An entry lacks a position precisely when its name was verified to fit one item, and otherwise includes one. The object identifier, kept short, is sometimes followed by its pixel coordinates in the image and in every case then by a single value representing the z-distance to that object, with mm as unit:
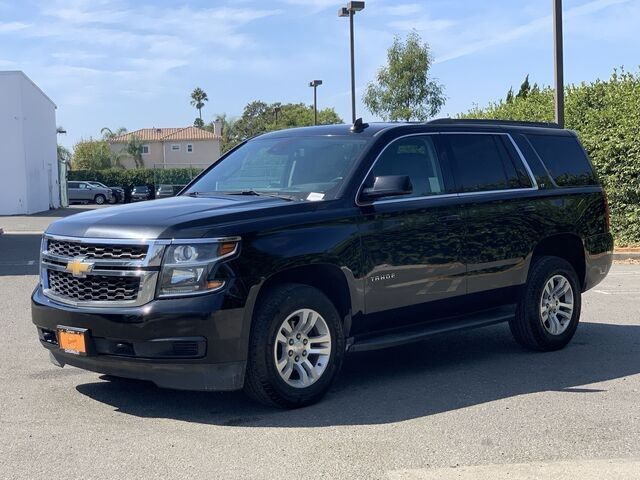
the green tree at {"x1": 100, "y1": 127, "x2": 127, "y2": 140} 95856
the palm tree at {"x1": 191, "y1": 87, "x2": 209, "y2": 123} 126188
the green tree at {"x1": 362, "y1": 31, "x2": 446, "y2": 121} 32625
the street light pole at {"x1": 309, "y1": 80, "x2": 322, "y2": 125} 42812
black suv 5219
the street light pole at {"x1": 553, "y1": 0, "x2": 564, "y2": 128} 16766
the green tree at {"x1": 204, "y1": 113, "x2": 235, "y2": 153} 104475
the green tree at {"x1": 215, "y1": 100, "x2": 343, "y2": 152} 89800
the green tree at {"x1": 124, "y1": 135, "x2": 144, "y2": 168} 85125
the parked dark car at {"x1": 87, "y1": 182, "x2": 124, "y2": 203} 56625
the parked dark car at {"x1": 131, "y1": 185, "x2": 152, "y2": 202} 52812
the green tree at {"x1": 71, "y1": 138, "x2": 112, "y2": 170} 82500
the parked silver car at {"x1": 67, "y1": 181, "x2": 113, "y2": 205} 55250
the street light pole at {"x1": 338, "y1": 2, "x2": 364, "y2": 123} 29297
